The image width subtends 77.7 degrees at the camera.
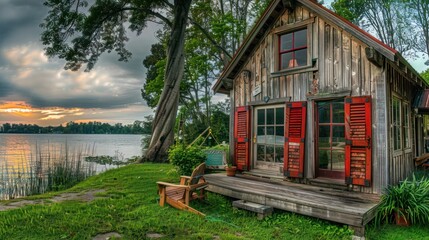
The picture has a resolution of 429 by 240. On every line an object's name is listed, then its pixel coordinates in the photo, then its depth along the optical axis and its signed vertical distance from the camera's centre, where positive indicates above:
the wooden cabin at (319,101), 5.20 +0.74
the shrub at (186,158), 8.01 -0.81
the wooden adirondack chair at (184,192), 5.16 -1.28
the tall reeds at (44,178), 7.55 -1.48
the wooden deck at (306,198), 4.14 -1.19
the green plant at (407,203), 4.35 -1.17
